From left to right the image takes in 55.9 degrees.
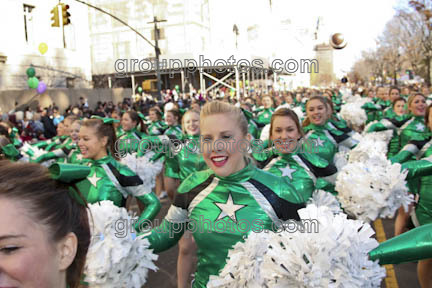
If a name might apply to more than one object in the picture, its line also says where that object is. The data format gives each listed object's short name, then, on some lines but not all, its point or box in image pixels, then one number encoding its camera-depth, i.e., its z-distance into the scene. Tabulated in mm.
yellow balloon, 18891
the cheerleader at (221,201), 2293
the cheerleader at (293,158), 3648
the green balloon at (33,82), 17781
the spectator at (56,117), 11841
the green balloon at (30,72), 18078
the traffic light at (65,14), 11399
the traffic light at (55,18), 11380
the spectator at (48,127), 11320
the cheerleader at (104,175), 3506
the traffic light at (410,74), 37728
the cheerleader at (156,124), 7836
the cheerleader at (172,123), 7356
